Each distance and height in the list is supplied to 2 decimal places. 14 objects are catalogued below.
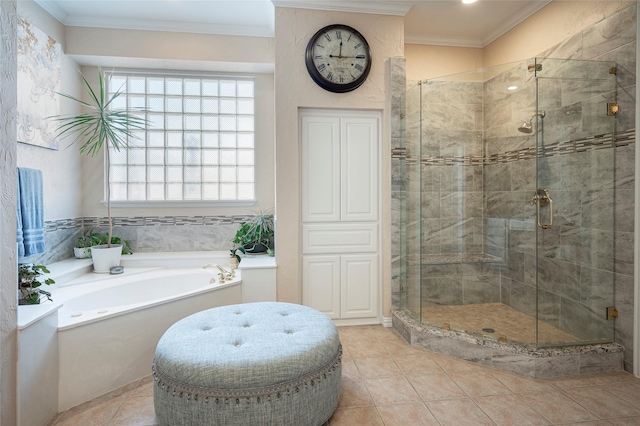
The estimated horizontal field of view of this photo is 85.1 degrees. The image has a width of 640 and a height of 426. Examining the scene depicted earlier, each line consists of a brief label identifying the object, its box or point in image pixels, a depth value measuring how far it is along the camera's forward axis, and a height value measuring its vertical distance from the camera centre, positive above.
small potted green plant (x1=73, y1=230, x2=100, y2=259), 3.23 -0.37
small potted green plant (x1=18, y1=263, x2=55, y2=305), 1.83 -0.42
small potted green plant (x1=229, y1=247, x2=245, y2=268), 3.15 -0.49
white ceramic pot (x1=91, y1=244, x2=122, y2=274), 3.07 -0.46
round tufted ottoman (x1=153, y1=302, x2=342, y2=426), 1.51 -0.77
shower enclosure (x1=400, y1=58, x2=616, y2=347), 2.37 +0.01
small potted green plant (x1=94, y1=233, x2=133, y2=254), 3.34 -0.34
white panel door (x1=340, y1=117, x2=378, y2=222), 3.06 +0.32
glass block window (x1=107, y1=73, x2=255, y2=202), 3.55 +0.67
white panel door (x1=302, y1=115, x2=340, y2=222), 3.03 +0.33
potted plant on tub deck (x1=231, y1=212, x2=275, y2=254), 3.30 -0.29
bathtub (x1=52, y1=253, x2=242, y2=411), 1.95 -0.73
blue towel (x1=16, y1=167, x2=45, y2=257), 2.40 -0.03
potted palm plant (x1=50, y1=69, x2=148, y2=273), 3.07 +0.70
